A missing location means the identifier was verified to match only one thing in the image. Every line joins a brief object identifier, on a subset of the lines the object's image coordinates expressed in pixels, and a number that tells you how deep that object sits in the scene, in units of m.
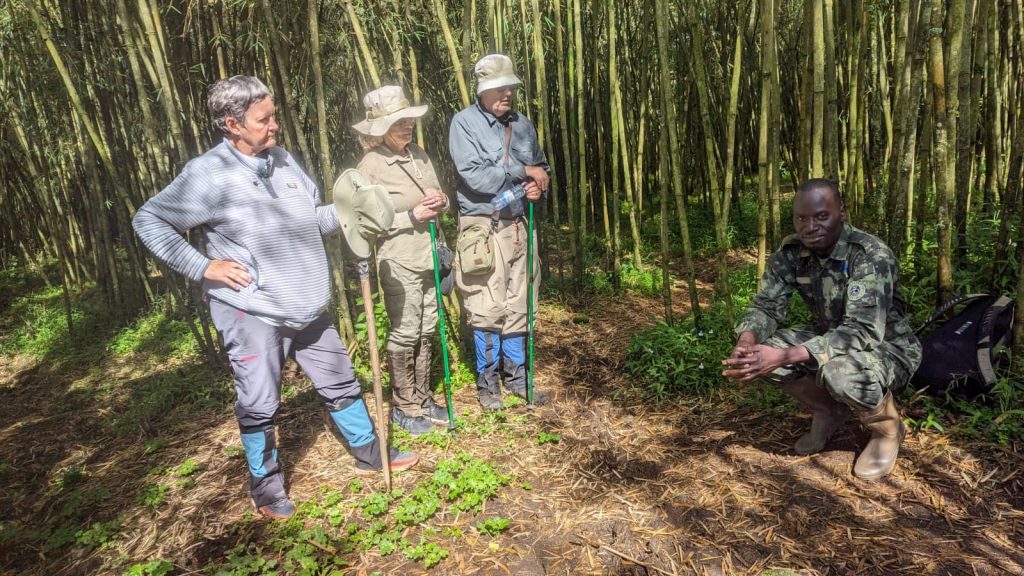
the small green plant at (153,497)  2.54
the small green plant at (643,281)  4.71
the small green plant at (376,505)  2.28
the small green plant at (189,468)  2.77
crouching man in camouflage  2.08
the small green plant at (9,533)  2.39
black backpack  2.29
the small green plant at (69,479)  2.81
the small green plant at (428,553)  2.02
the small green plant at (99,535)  2.30
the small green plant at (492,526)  2.15
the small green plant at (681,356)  3.05
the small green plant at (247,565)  2.02
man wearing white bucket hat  2.82
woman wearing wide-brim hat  2.59
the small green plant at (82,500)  2.54
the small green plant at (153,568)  2.08
